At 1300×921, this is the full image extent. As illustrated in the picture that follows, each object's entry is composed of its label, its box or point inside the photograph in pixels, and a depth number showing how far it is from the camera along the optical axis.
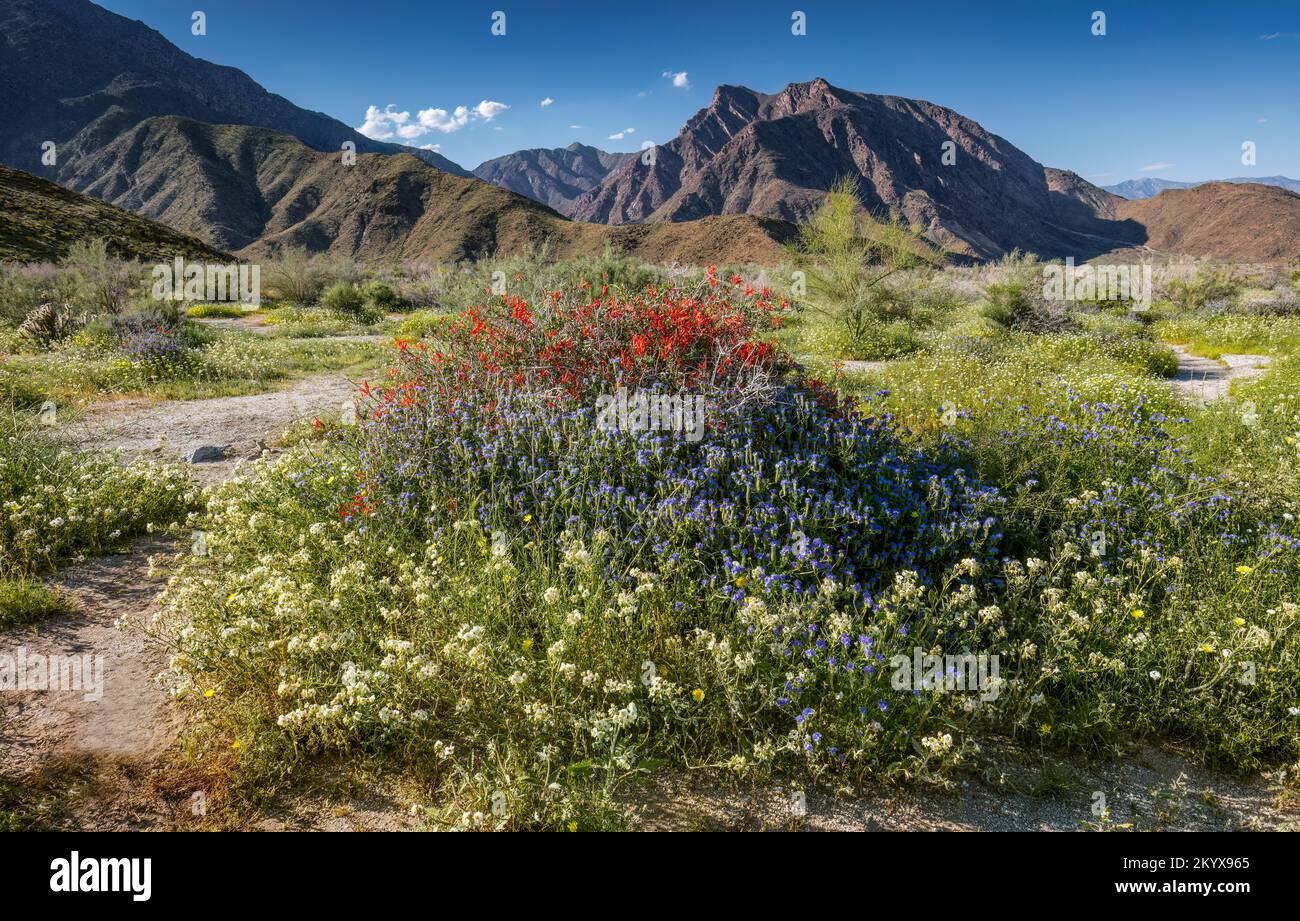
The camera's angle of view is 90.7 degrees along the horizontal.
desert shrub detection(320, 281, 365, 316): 19.44
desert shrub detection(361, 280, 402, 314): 20.44
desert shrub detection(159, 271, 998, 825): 2.49
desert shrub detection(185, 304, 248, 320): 18.19
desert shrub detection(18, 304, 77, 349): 10.90
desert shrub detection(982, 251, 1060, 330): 13.62
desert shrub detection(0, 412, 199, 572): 3.94
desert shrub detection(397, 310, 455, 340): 13.81
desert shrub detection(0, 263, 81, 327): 12.66
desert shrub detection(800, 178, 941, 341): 13.38
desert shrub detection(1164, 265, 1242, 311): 17.95
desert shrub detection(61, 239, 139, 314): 12.37
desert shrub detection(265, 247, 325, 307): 23.06
